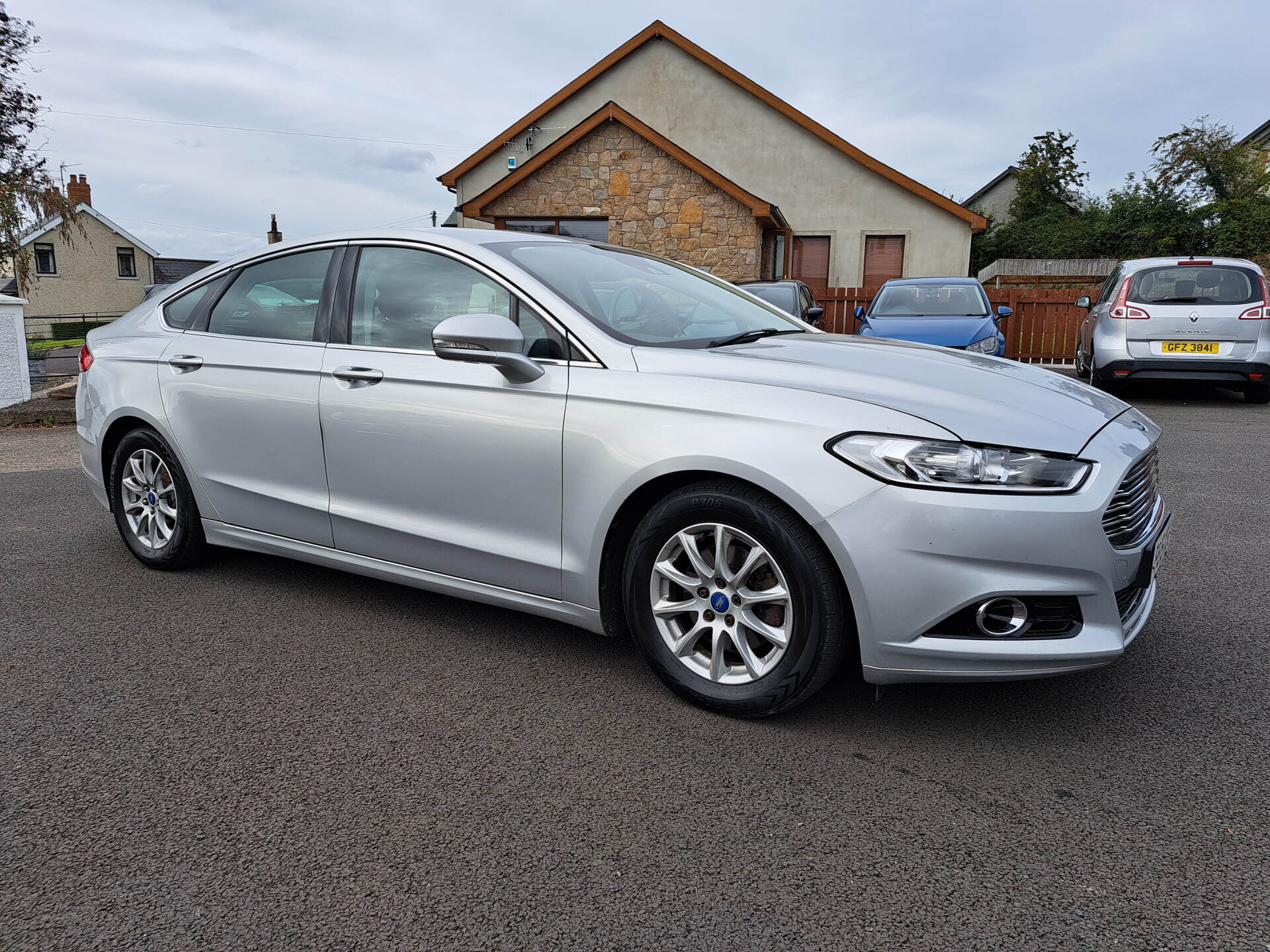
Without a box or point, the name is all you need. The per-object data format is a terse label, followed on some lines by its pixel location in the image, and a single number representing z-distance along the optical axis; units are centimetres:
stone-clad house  2219
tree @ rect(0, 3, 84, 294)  1842
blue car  1070
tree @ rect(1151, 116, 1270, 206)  3259
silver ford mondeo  259
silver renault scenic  1021
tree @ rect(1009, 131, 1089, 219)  4041
